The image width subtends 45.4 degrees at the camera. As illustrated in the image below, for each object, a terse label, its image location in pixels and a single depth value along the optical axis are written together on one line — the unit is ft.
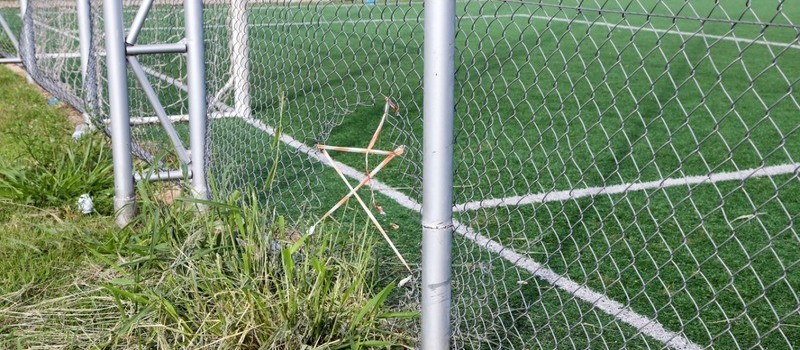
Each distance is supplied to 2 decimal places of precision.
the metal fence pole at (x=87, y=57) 18.97
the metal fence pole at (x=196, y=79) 13.57
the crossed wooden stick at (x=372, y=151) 10.22
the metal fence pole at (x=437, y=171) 8.05
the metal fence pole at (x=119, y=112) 14.12
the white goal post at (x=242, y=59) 15.92
